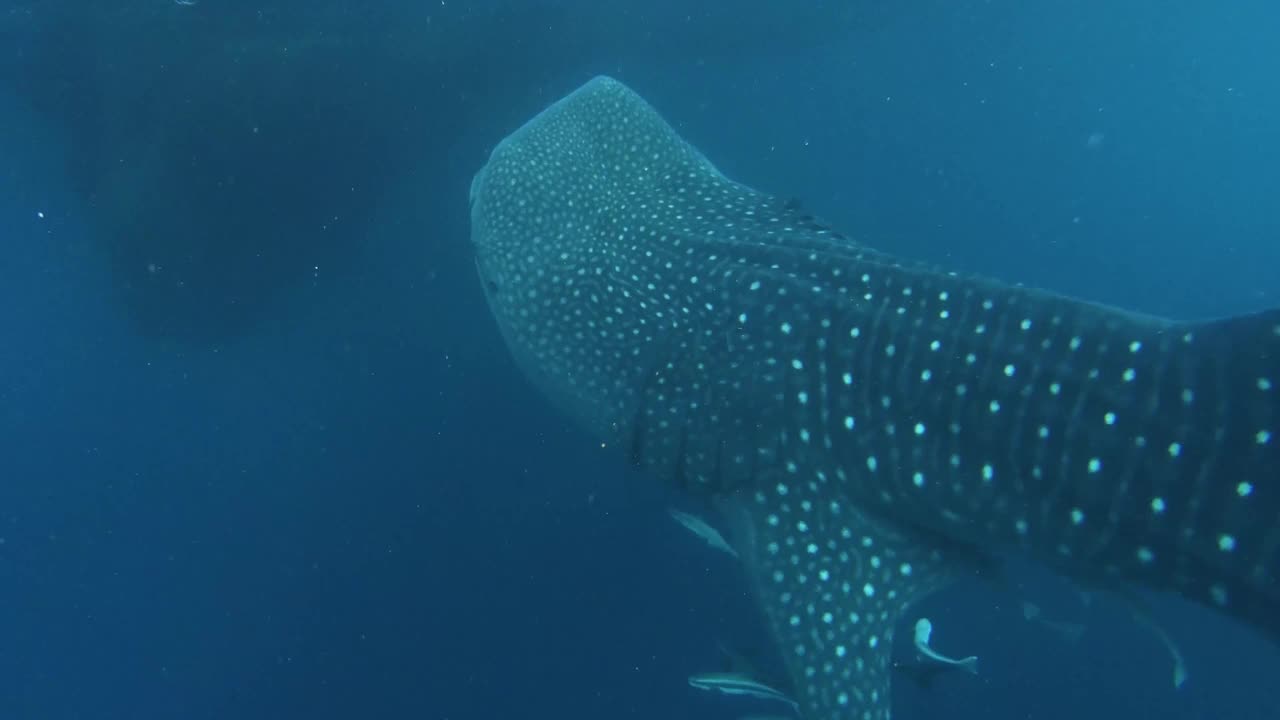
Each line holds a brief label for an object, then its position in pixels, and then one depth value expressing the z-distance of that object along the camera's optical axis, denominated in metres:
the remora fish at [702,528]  4.22
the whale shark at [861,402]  2.66
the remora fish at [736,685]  3.46
